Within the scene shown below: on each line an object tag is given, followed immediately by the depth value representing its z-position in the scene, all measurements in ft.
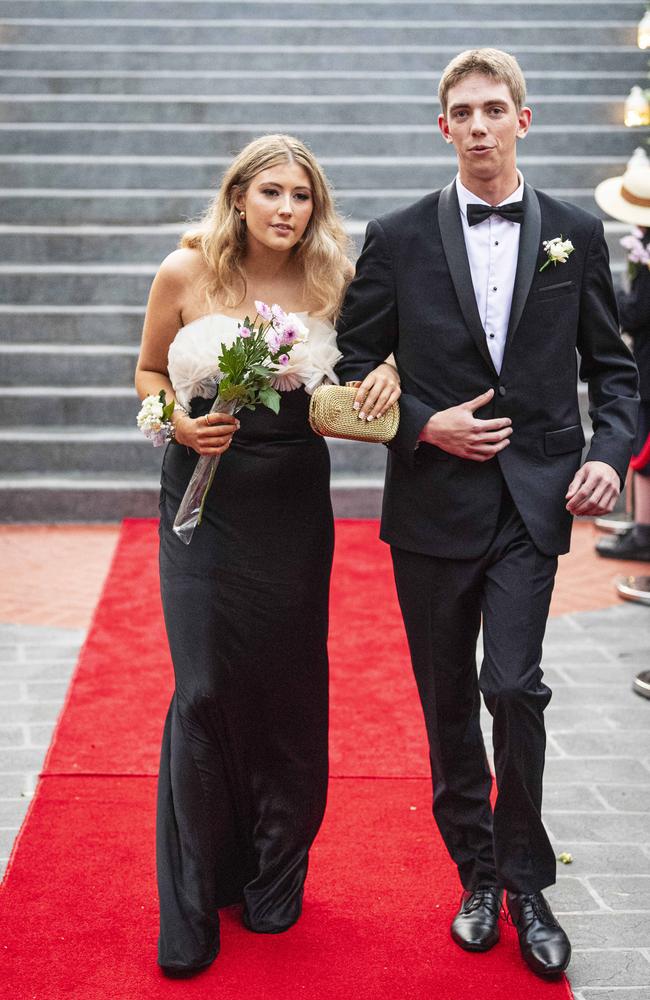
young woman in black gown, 21.26
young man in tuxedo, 20.61
